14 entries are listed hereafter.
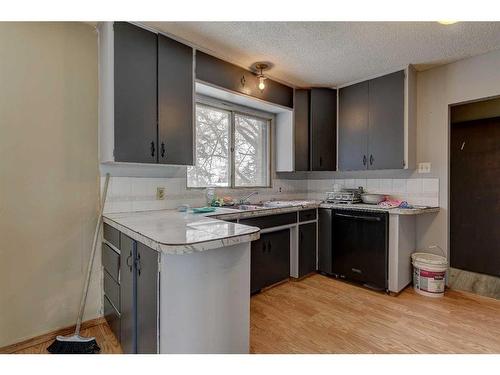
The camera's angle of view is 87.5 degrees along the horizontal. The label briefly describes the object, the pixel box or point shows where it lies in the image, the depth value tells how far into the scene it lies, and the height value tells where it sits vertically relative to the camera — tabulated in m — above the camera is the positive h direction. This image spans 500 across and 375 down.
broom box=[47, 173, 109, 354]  1.63 -1.03
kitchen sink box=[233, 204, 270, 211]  2.48 -0.25
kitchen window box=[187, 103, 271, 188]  2.78 +0.40
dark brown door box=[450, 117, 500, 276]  2.97 -0.16
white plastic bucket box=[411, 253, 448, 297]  2.52 -0.91
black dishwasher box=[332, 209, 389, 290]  2.61 -0.67
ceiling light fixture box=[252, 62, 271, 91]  2.63 +1.18
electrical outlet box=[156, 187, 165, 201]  2.39 -0.09
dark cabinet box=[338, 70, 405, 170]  2.79 +0.68
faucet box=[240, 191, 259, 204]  3.00 -0.17
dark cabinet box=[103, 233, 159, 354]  1.26 -0.63
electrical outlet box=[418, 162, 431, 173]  2.83 +0.17
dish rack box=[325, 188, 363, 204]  3.07 -0.16
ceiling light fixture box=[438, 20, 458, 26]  1.87 +1.18
